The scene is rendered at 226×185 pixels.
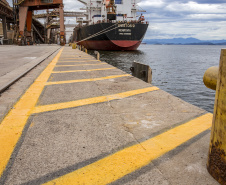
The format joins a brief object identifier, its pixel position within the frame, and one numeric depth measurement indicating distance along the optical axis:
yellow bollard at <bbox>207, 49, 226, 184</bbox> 1.39
